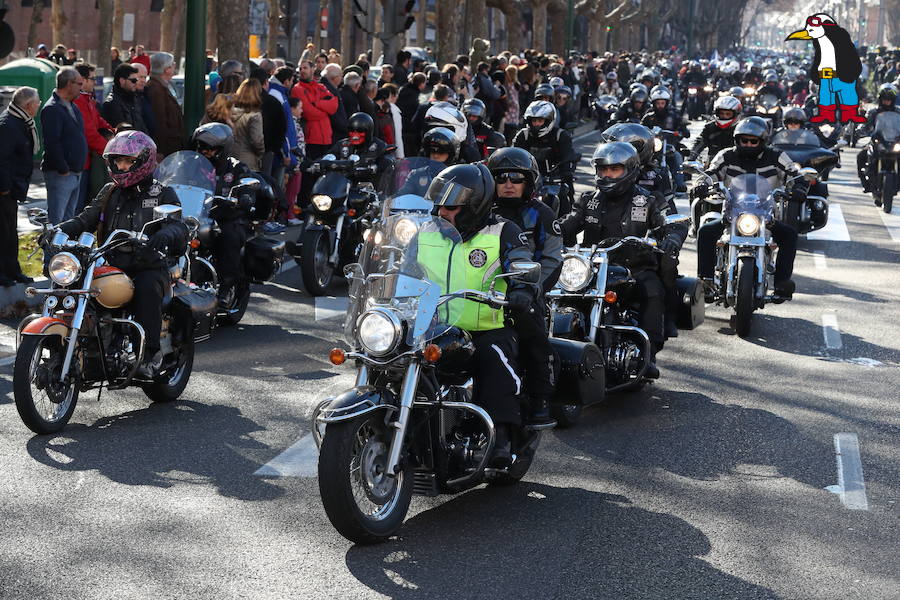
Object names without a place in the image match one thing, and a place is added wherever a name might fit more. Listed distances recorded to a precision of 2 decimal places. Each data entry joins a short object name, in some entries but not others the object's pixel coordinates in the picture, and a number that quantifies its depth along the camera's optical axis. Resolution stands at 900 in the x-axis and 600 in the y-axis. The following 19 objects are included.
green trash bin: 20.66
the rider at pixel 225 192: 11.02
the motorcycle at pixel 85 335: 7.69
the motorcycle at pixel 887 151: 21.58
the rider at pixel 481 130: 15.17
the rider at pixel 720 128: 15.77
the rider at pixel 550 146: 14.32
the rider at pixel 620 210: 9.29
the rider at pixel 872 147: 22.05
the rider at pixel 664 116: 19.27
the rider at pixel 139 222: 8.36
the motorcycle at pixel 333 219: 12.65
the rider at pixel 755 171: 12.14
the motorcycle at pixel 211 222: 10.30
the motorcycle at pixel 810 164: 16.14
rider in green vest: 6.41
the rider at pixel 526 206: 7.74
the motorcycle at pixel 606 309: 8.64
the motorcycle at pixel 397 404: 5.79
